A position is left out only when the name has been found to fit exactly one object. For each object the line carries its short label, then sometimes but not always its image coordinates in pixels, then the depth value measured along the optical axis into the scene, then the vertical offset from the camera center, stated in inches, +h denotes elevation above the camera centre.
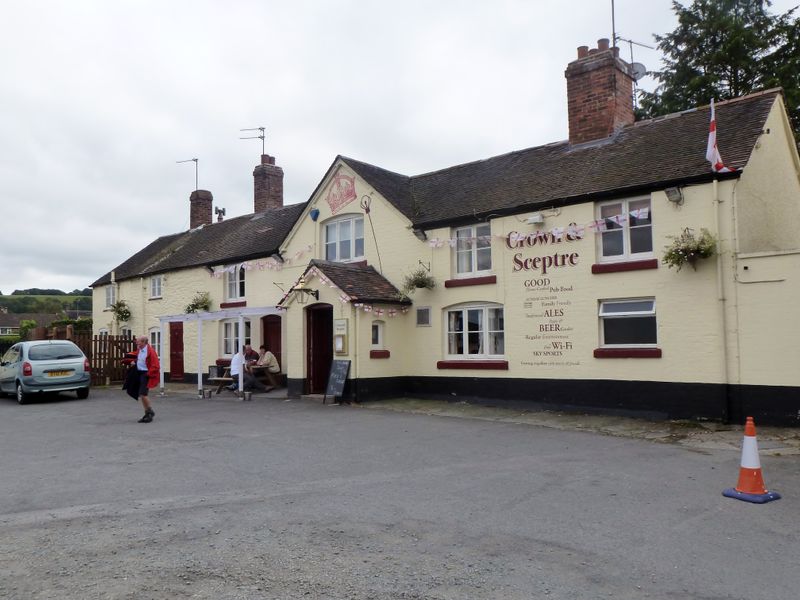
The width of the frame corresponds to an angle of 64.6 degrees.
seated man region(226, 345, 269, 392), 713.0 -44.4
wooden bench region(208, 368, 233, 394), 762.8 -48.2
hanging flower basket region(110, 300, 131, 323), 1051.3 +51.1
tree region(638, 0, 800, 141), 927.0 +418.9
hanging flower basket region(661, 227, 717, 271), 478.9 +62.3
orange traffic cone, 271.3 -64.1
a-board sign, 630.5 -40.6
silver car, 684.1 -29.3
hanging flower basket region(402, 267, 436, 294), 652.1 +56.7
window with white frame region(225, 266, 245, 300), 884.6 +79.2
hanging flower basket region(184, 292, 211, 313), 905.5 +52.8
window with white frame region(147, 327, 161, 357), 1002.5 +6.6
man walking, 498.9 -20.3
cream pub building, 483.5 +55.1
